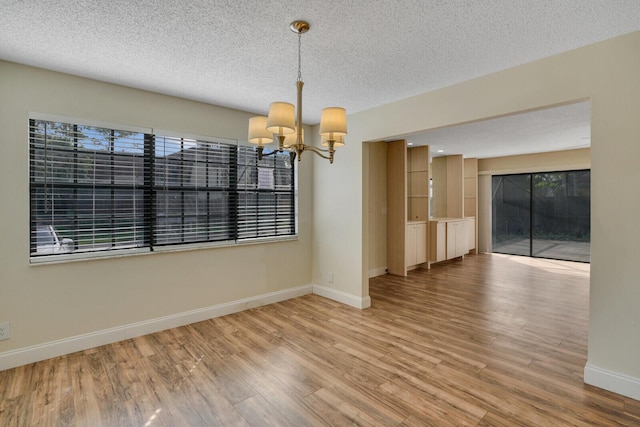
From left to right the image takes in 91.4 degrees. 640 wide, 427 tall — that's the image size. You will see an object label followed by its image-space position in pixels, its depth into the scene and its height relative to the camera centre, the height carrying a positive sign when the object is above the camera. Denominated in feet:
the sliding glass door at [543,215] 22.95 -0.29
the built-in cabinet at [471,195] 26.45 +1.42
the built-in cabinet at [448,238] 21.07 -1.91
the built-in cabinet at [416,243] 19.34 -2.03
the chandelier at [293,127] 6.70 +1.93
